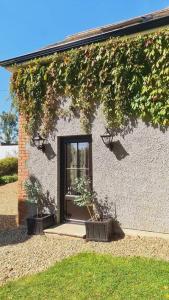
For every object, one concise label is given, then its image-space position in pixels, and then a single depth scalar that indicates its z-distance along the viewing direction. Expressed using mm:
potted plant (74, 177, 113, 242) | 6031
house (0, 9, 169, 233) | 5953
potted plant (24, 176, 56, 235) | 6816
